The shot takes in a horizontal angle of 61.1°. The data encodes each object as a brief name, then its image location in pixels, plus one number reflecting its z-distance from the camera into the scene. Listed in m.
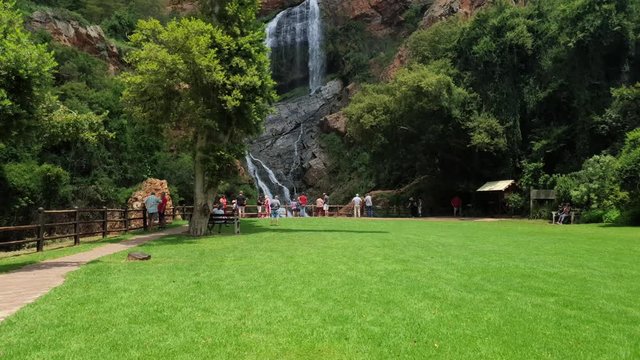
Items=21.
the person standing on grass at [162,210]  24.53
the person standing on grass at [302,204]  38.89
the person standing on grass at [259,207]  35.84
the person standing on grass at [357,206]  36.59
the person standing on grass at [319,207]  39.88
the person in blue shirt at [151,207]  23.45
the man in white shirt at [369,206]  37.08
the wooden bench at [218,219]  22.11
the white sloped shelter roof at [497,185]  35.13
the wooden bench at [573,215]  27.14
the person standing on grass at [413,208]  39.62
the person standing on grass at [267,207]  37.37
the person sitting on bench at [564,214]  26.78
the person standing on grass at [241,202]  32.66
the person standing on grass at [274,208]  27.45
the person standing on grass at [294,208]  38.90
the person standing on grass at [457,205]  38.69
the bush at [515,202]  34.31
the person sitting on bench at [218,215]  22.22
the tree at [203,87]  19.55
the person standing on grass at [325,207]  39.47
